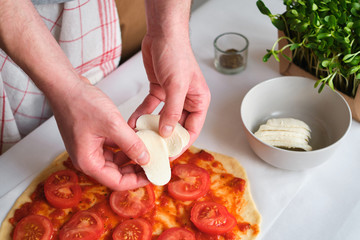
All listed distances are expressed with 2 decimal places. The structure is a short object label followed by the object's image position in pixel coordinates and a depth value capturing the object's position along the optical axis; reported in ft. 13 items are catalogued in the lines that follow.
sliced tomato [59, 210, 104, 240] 4.22
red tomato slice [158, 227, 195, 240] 4.18
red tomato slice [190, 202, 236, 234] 4.21
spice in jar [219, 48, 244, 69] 5.87
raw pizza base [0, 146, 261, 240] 4.40
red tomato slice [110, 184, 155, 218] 4.44
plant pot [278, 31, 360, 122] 5.00
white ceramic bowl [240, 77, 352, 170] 4.62
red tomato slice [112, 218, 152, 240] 4.20
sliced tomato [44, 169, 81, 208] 4.52
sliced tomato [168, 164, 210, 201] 4.54
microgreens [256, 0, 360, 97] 4.46
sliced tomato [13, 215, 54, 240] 4.25
